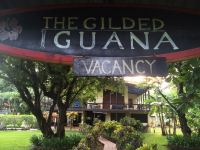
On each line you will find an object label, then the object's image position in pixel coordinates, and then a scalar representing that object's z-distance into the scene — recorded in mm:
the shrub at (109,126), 12031
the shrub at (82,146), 5645
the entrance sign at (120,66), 2262
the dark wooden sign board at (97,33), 2482
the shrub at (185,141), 8617
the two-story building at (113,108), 20752
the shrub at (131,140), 6078
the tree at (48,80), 7262
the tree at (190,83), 3578
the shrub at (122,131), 7918
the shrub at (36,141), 8811
